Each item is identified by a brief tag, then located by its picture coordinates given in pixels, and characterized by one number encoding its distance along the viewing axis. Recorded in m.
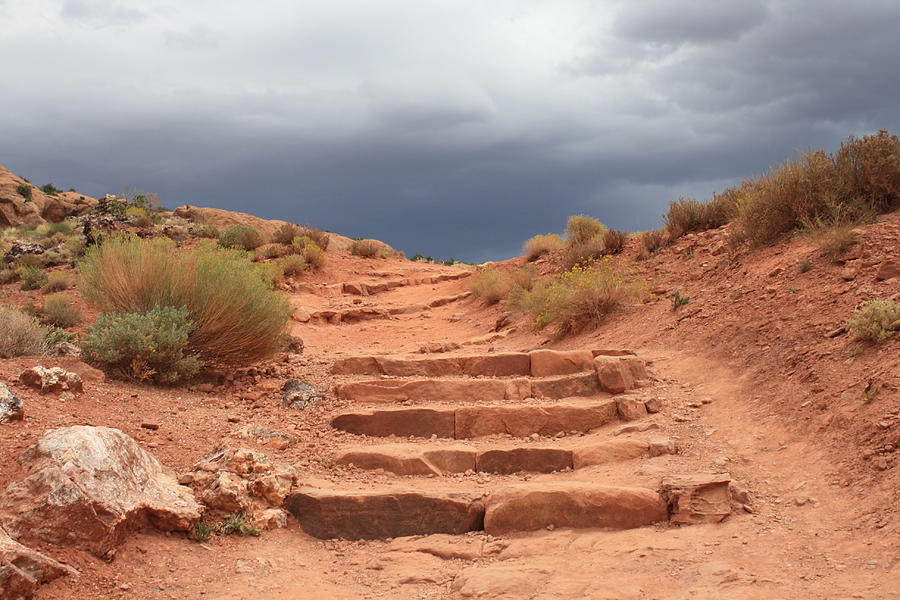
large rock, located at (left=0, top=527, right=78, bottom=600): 3.46
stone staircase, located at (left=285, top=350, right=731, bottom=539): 4.80
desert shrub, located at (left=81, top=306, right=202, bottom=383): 6.75
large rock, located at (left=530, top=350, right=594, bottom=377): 7.79
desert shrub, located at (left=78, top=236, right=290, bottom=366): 7.63
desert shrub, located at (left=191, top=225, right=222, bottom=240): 22.17
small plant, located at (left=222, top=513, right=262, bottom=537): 4.69
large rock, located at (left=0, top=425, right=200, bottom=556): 3.93
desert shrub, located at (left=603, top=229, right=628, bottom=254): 13.48
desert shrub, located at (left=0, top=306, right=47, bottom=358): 7.56
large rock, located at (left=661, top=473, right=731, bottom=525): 4.54
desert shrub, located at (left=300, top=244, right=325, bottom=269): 18.70
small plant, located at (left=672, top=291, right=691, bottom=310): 9.26
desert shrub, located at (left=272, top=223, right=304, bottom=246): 21.12
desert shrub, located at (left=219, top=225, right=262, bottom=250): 20.73
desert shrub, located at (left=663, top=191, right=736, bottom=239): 12.24
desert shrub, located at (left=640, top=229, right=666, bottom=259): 12.48
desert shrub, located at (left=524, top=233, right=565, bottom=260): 16.62
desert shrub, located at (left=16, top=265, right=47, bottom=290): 17.37
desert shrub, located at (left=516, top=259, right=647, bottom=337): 10.06
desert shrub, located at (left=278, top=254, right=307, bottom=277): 17.91
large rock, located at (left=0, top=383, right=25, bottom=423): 4.94
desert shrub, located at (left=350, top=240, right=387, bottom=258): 21.80
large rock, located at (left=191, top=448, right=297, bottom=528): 4.80
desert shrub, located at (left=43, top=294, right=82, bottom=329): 13.59
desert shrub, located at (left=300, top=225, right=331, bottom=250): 21.02
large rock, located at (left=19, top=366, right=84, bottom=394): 5.75
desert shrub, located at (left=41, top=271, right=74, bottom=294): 16.75
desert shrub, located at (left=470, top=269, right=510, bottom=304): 14.26
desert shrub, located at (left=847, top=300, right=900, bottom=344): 5.72
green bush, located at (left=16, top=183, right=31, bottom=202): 33.19
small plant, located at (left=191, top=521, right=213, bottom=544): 4.53
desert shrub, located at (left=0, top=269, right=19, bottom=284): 18.58
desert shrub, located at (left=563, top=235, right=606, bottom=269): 13.69
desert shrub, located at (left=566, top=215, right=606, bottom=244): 14.80
